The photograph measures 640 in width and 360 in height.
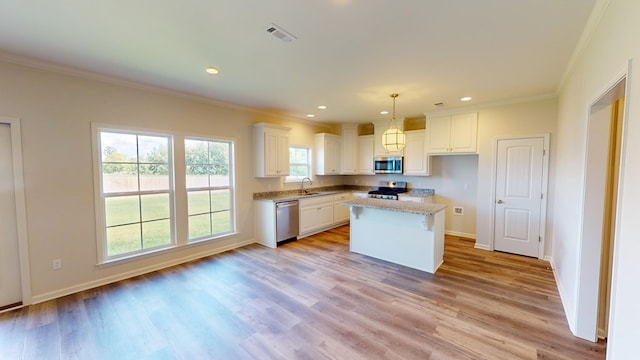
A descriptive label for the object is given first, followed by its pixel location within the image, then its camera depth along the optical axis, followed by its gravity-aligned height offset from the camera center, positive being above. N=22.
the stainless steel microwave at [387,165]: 5.86 +0.11
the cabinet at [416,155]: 5.48 +0.32
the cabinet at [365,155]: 6.48 +0.39
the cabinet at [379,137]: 6.08 +0.82
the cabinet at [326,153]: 6.25 +0.41
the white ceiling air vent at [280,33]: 2.07 +1.18
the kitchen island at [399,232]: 3.58 -0.97
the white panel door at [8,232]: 2.65 -0.68
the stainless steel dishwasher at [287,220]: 4.84 -1.01
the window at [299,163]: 5.91 +0.16
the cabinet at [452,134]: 4.68 +0.70
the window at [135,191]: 3.36 -0.32
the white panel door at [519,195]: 4.09 -0.43
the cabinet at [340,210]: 6.25 -1.04
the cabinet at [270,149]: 4.85 +0.40
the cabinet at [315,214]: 5.36 -1.01
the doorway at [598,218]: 2.09 -0.41
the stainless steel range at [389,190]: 5.84 -0.51
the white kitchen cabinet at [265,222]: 4.76 -1.04
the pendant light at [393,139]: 3.81 +0.47
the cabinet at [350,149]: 6.63 +0.55
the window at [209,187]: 4.17 -0.31
